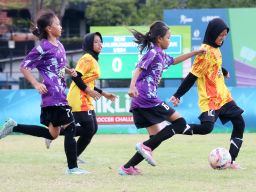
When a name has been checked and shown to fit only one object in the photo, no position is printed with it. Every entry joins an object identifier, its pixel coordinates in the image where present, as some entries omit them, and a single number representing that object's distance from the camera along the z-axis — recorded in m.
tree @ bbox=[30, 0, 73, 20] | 34.22
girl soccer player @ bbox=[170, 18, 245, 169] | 10.51
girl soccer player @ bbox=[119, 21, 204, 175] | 9.84
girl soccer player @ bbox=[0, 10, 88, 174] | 9.76
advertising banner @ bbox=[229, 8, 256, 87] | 29.08
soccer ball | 10.34
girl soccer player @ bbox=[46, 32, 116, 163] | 11.52
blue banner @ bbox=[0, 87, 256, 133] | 20.00
